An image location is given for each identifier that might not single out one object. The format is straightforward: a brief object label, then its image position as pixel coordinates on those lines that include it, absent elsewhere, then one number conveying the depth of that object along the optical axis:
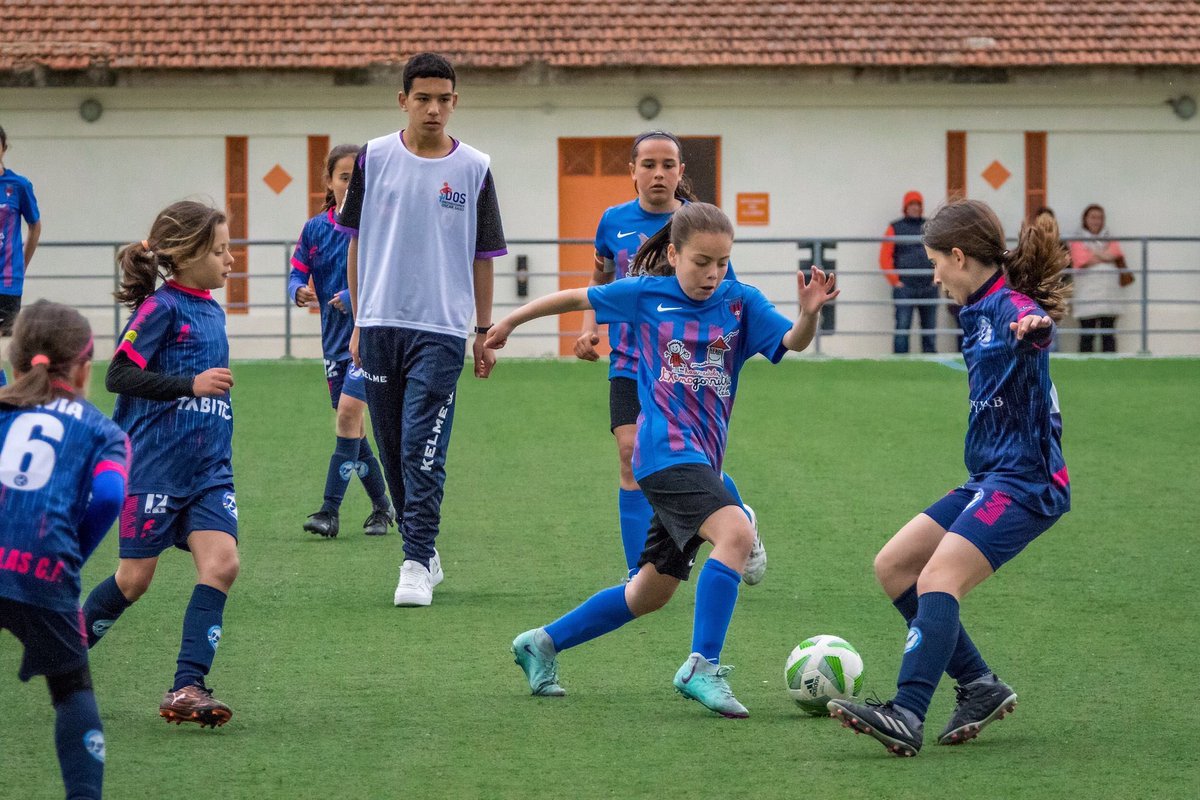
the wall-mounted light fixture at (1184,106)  43.19
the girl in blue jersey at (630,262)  13.34
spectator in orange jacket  39.03
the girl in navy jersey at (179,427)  9.96
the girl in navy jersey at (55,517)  7.73
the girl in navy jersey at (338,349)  16.66
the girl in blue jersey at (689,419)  10.09
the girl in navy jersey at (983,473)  9.46
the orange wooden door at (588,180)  43.28
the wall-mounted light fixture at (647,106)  42.66
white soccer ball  10.27
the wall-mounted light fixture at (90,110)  42.72
